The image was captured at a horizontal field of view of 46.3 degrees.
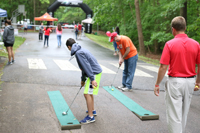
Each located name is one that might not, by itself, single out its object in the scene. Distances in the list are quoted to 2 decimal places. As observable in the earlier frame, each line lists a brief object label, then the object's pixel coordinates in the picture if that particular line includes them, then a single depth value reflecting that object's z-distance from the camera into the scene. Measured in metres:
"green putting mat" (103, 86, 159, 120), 5.33
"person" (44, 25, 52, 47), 19.34
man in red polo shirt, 3.54
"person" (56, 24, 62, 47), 19.62
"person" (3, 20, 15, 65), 10.43
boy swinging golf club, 4.58
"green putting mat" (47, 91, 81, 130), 4.61
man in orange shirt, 7.24
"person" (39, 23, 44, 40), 24.45
